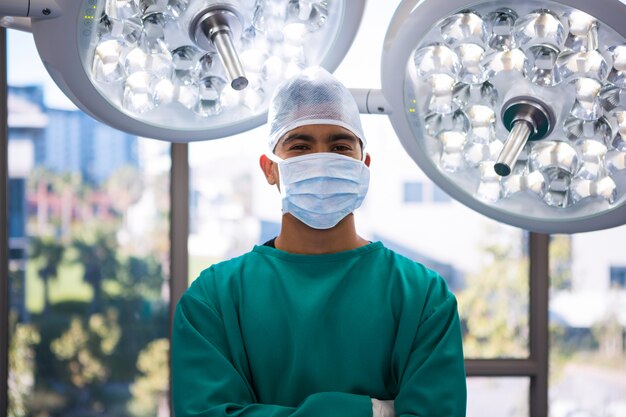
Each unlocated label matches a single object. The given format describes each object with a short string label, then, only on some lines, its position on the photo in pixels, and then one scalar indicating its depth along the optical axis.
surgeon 1.69
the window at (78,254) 3.36
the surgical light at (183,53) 1.43
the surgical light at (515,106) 1.42
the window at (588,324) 3.53
